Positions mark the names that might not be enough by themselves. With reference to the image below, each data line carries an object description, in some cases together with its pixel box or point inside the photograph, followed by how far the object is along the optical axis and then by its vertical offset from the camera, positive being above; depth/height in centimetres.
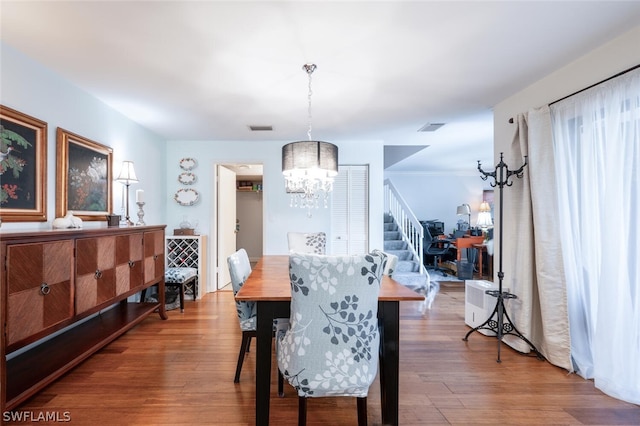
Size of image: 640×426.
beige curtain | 236 -31
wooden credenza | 167 -56
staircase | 502 -83
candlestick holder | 333 +2
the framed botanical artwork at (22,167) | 201 +36
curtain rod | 189 +92
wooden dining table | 160 -70
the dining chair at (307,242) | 361 -34
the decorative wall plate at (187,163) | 458 +81
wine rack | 435 -55
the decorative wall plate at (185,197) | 455 +28
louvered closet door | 475 +9
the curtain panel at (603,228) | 189 -10
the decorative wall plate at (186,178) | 457 +58
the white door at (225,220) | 477 -8
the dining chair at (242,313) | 201 -70
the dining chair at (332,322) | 141 -53
